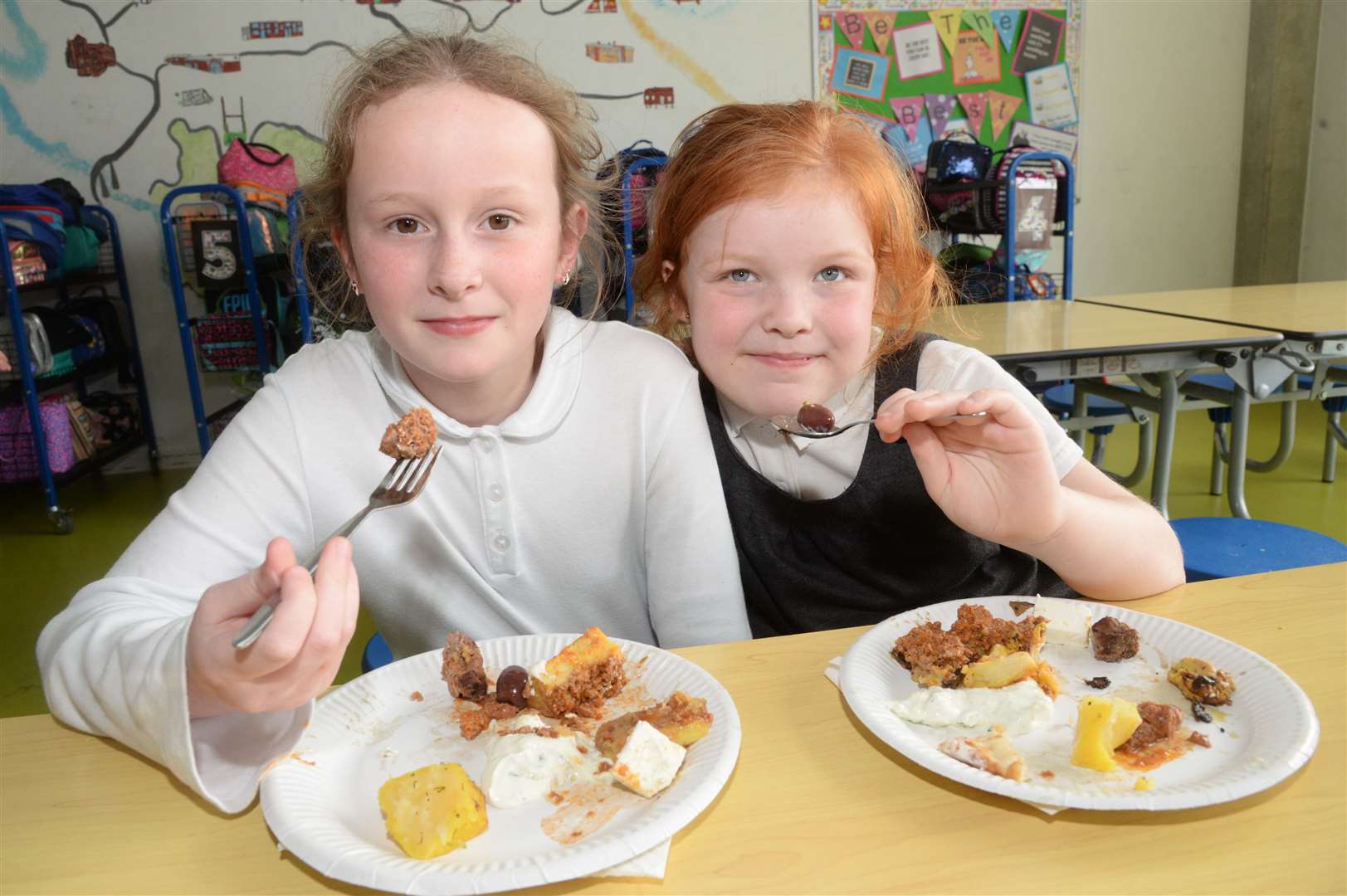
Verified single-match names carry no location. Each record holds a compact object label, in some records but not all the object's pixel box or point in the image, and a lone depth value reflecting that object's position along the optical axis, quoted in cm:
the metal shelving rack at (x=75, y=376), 344
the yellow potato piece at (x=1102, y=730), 63
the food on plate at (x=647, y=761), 62
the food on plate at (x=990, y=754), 62
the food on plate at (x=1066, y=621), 81
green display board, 461
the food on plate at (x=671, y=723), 67
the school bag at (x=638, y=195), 355
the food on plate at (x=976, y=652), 73
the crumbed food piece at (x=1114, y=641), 77
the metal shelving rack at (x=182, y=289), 376
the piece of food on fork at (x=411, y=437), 85
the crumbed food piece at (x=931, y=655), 75
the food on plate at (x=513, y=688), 75
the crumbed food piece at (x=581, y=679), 74
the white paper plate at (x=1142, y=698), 58
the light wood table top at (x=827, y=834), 55
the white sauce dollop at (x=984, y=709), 68
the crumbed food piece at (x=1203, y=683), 70
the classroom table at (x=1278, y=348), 228
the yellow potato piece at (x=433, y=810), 58
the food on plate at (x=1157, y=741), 64
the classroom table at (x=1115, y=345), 223
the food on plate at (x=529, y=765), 63
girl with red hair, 96
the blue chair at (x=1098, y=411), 331
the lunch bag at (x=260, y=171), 400
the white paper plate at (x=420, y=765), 54
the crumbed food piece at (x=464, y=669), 76
